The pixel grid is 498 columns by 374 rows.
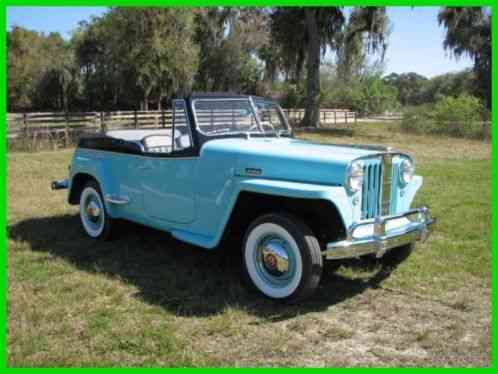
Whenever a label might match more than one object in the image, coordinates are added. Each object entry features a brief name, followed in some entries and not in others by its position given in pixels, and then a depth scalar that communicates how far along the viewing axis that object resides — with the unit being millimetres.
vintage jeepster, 4086
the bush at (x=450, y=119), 20797
